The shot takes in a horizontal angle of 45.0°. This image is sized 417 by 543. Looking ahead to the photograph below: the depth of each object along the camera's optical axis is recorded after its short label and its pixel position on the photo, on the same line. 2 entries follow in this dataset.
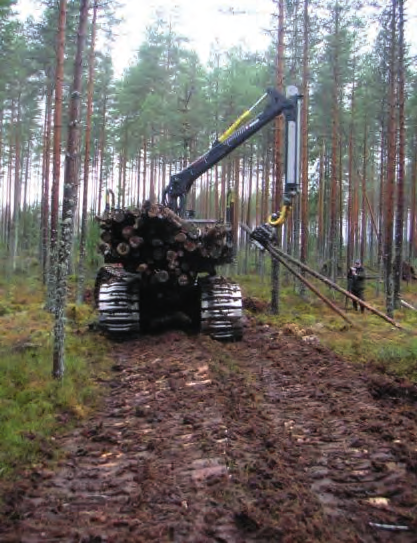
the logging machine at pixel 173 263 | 9.64
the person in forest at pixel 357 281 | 16.23
